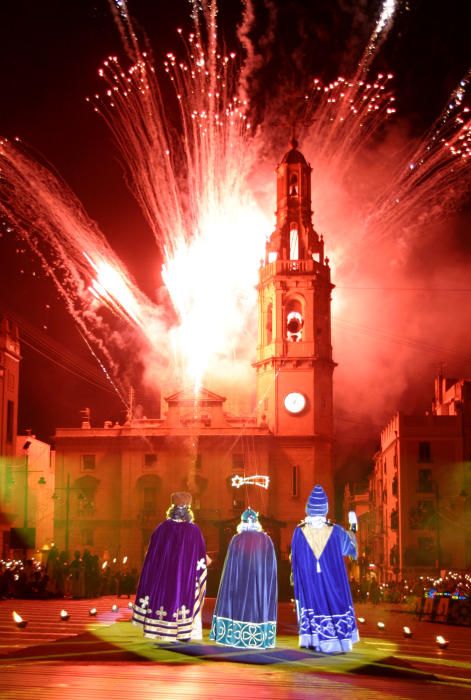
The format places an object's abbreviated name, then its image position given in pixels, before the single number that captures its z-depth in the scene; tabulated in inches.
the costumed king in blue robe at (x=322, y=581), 482.5
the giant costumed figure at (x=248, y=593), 483.2
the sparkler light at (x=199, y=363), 2264.1
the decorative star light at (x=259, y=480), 2128.9
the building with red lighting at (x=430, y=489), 2133.4
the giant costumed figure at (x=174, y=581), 495.2
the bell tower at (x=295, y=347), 2218.3
